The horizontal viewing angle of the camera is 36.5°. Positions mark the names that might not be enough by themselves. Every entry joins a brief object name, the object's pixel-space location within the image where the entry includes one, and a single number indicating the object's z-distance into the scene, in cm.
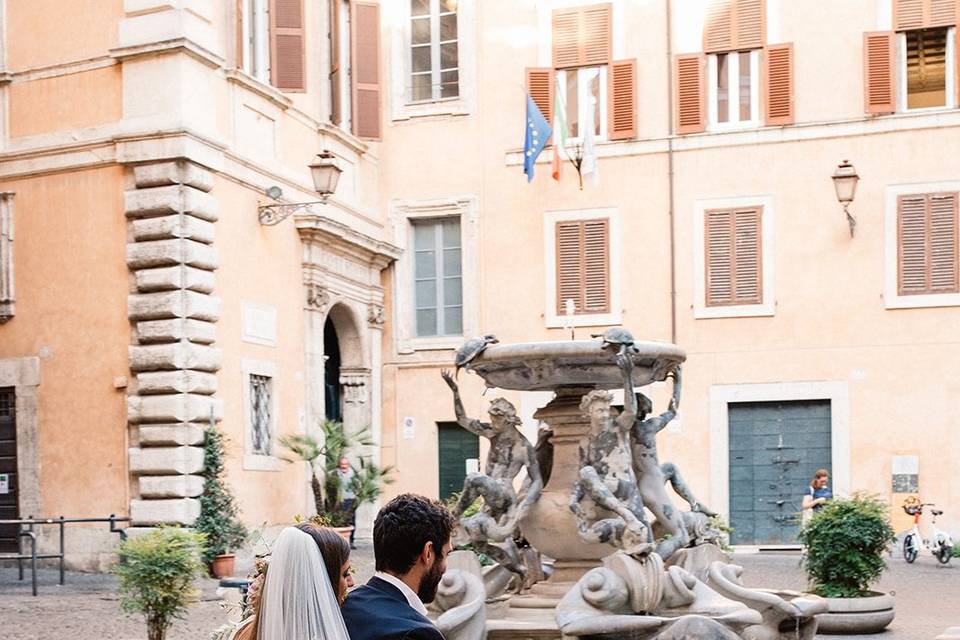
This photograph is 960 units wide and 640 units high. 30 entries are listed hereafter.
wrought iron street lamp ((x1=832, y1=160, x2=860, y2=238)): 1973
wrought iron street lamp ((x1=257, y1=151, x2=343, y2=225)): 1780
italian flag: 2088
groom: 309
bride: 304
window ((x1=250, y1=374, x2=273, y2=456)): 1744
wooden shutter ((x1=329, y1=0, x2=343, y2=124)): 2083
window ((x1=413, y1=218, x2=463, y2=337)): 2205
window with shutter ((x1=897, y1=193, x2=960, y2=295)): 1983
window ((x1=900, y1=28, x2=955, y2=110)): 2030
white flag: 2072
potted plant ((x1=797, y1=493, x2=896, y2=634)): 1079
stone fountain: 774
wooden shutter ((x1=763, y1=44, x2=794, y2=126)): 2058
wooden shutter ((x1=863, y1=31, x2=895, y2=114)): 2011
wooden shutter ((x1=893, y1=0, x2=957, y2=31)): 2008
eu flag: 2069
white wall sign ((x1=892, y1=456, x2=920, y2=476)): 1974
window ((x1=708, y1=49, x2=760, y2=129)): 2094
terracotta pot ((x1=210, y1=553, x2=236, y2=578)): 1543
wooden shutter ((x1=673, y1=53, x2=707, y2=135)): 2091
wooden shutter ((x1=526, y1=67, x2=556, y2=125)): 2142
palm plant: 1775
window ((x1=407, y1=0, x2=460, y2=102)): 2217
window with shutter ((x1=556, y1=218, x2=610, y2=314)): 2122
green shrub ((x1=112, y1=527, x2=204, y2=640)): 899
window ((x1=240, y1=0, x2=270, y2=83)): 1841
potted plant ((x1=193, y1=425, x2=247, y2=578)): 1579
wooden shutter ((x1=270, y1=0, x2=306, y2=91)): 1881
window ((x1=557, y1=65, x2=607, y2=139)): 2148
